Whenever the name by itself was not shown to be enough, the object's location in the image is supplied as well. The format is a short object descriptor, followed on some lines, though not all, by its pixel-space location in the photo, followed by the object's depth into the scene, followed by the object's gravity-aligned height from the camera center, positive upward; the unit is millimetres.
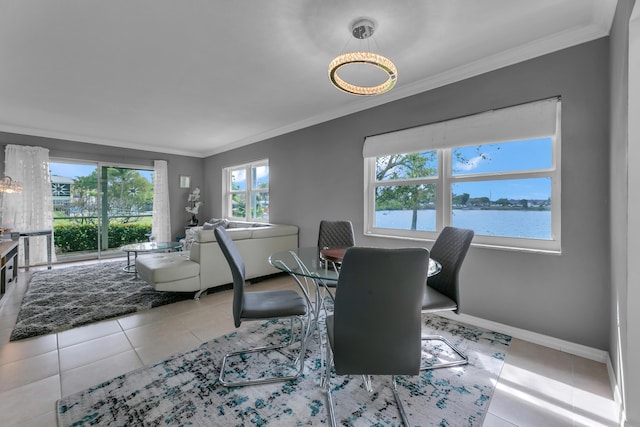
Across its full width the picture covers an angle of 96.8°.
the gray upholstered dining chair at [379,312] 1165 -445
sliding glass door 5430 +112
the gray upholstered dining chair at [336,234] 2982 -257
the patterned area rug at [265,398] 1495 -1094
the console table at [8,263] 2999 -585
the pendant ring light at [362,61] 1767 +935
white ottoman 3166 -709
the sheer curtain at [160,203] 6234 +186
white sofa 3223 -616
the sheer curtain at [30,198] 4664 +260
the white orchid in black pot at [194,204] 6711 +170
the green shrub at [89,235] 5445 -469
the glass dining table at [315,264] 1709 -368
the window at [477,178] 2359 +307
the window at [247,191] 5466 +412
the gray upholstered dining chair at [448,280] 1959 -529
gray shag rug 2617 -988
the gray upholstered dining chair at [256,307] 1758 -624
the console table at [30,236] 4391 -407
